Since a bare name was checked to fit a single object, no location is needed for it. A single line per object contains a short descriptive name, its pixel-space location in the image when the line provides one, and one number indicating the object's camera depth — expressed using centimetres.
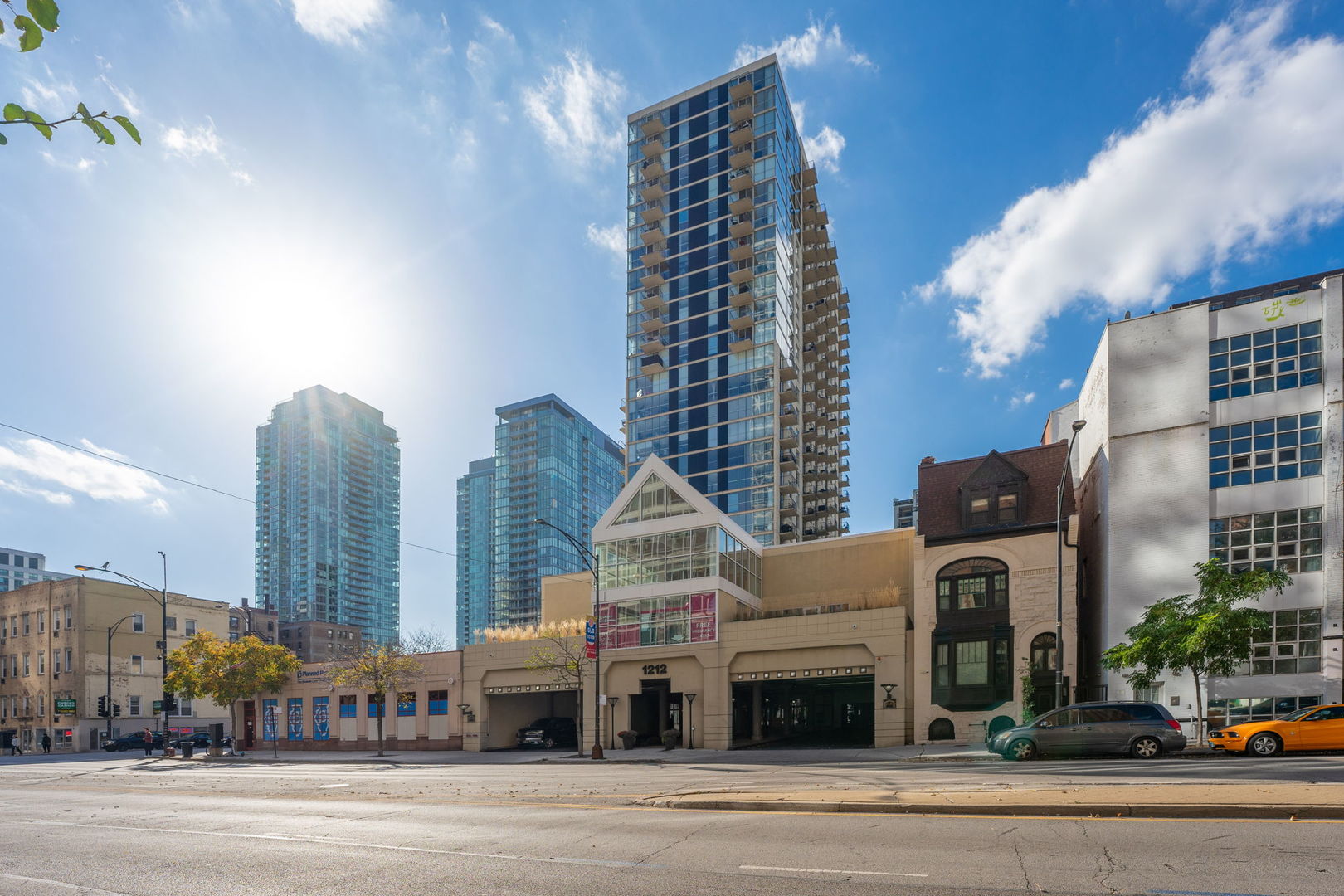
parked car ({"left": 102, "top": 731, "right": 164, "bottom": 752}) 6050
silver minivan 2259
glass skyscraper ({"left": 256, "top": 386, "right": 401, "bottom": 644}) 19538
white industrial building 3189
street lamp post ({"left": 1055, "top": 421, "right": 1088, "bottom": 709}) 2828
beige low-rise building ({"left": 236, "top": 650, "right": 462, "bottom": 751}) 4978
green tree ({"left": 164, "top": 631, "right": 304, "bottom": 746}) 5119
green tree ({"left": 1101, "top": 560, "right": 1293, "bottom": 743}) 2686
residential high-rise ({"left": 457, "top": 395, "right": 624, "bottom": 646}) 19188
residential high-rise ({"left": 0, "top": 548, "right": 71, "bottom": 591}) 19412
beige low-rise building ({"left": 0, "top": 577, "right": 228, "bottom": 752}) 6619
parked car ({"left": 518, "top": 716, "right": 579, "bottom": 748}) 4656
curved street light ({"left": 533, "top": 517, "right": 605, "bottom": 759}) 3534
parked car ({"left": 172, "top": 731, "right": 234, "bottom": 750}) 6213
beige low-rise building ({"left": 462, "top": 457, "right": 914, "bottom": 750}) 4059
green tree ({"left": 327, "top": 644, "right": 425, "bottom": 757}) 4678
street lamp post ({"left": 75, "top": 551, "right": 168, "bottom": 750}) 4333
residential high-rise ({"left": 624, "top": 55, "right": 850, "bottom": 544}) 8675
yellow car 2138
